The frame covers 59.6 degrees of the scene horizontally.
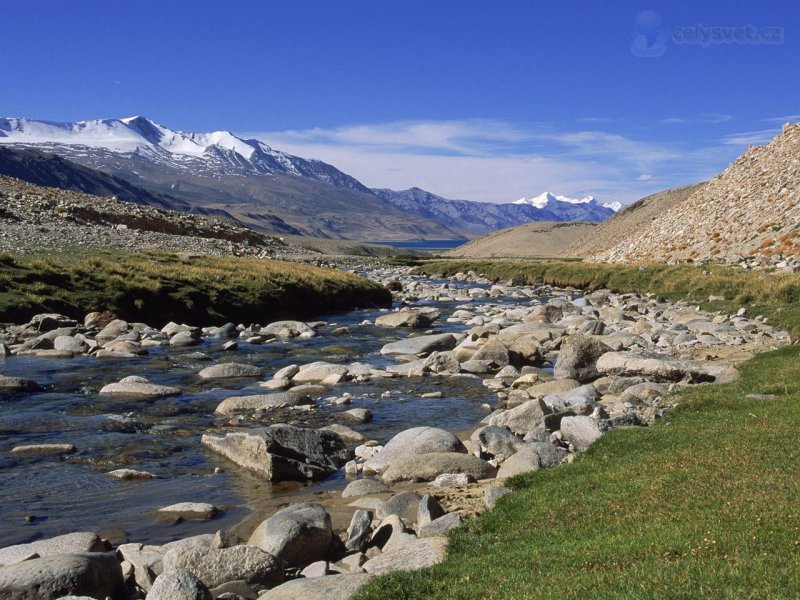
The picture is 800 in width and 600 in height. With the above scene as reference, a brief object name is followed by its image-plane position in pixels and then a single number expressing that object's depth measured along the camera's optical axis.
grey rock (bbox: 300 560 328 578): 11.20
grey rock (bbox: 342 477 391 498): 15.66
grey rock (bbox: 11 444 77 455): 17.95
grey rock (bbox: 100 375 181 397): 24.59
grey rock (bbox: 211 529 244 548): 11.73
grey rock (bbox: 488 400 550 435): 19.72
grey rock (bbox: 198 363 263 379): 27.95
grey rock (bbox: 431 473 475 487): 15.90
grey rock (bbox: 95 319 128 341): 34.59
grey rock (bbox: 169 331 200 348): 34.56
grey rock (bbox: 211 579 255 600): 10.41
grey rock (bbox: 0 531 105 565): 11.36
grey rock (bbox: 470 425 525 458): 17.94
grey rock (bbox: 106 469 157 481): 16.45
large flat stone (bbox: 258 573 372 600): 9.32
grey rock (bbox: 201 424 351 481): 16.78
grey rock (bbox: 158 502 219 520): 14.33
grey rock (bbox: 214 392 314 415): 22.67
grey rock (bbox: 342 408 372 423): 22.12
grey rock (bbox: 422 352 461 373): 29.46
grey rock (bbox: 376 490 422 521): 13.93
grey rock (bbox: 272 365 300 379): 27.56
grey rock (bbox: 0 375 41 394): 24.27
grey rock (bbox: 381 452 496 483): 16.62
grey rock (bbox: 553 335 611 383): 26.72
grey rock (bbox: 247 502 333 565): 11.91
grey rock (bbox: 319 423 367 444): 19.84
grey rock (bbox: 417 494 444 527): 12.87
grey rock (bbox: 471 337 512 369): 29.95
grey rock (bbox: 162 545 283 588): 10.76
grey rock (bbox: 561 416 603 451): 17.21
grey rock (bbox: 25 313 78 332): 34.28
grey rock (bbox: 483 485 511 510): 13.34
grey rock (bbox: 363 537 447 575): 10.62
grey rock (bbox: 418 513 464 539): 12.28
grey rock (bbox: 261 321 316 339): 39.28
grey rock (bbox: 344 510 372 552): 12.71
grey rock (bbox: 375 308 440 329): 43.88
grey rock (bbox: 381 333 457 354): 33.94
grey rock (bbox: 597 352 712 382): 24.03
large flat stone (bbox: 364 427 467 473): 17.41
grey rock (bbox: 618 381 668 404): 21.78
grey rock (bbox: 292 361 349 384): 27.55
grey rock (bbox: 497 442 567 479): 15.90
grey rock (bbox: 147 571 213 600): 9.59
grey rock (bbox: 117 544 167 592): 10.96
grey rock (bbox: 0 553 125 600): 9.70
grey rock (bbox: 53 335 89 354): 31.38
